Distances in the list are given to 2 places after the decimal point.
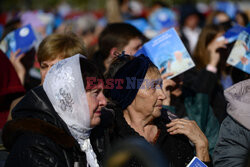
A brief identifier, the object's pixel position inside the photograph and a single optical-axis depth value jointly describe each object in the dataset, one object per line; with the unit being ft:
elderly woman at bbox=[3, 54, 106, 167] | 16.07
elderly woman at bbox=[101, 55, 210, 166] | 20.35
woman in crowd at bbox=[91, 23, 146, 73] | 29.80
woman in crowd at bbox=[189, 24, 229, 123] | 30.40
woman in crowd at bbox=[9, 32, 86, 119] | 23.52
